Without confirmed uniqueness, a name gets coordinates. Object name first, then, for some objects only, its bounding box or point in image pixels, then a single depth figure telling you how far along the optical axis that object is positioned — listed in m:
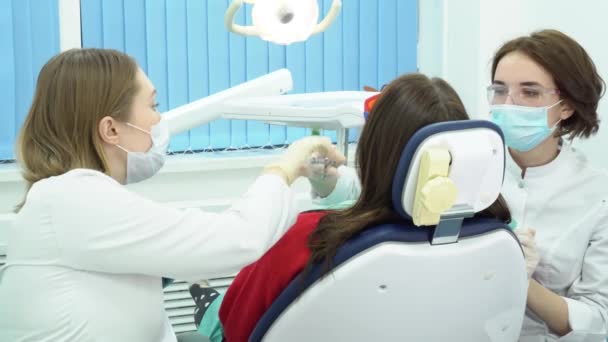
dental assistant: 2.22
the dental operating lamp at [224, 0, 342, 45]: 2.29
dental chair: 1.87
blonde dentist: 1.93
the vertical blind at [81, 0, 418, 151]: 3.24
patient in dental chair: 1.93
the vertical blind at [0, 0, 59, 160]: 3.03
